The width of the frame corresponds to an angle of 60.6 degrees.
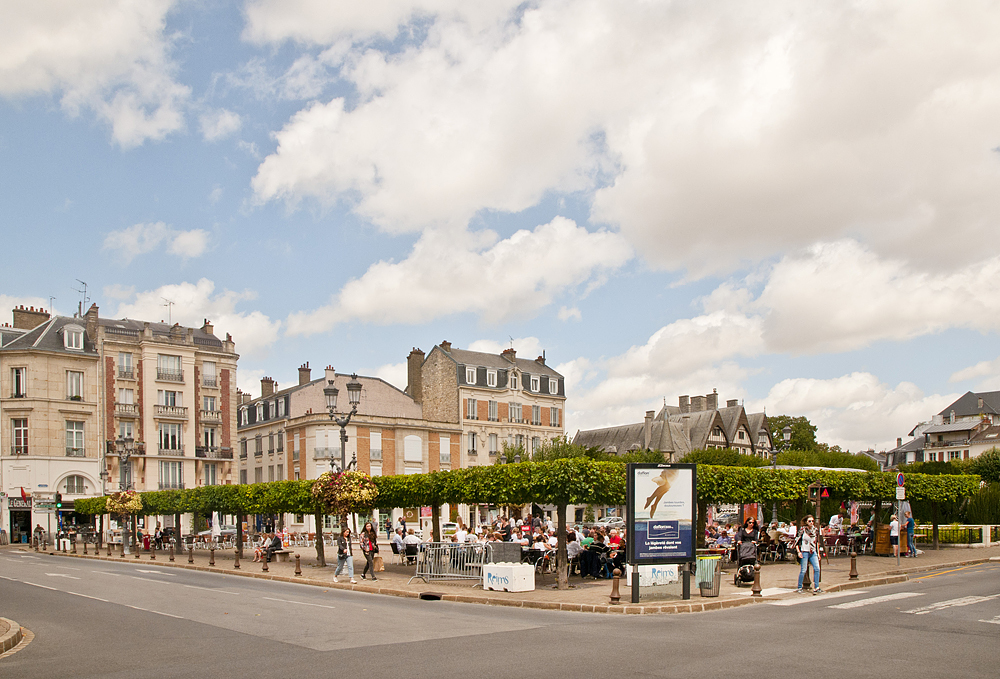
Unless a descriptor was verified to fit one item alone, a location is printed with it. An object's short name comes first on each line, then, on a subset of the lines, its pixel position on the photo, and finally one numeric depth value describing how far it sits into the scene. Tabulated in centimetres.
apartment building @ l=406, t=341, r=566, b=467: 6750
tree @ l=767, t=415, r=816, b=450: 9231
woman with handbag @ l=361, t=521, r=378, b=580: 2355
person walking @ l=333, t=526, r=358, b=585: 2367
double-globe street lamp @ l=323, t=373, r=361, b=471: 2394
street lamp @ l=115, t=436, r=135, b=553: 3981
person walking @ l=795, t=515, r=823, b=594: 1841
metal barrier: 2169
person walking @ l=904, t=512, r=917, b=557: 2898
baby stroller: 1967
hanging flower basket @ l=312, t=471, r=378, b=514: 2638
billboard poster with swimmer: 1734
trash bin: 1792
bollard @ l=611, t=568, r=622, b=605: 1661
